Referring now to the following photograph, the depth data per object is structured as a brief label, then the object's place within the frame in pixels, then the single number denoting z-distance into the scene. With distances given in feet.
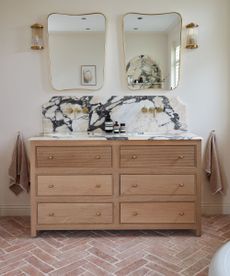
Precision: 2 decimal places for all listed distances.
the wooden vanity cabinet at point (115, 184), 9.70
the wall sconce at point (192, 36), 11.03
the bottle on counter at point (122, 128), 11.16
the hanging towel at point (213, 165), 11.35
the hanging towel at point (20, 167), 11.29
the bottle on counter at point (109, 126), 11.13
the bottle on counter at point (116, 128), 11.13
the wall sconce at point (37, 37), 11.00
